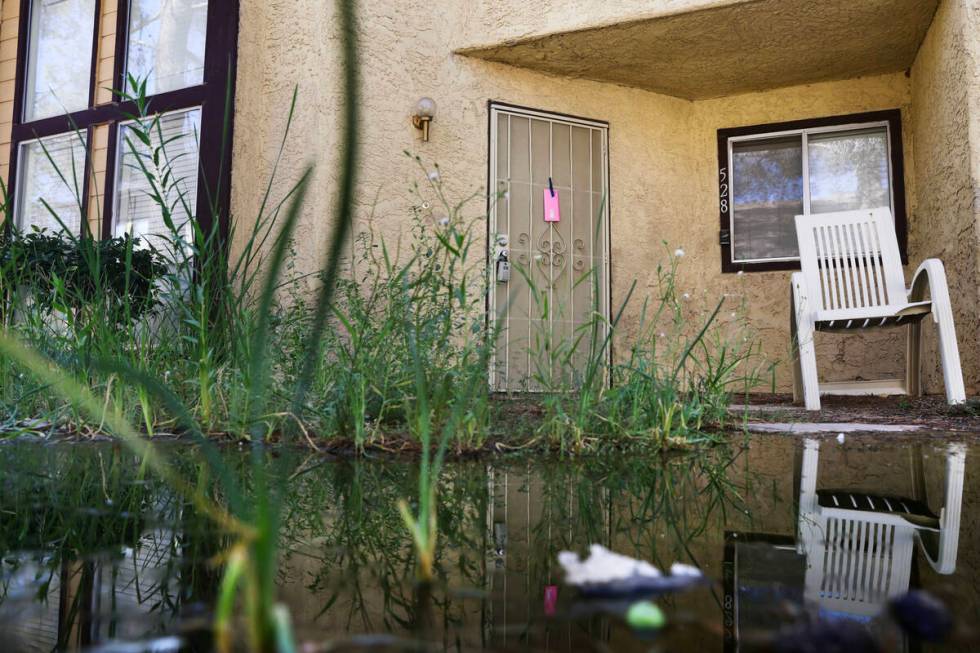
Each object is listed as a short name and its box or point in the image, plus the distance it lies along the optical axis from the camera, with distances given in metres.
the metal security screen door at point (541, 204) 5.20
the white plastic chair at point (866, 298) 3.34
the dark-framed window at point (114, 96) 4.82
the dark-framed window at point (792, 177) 5.57
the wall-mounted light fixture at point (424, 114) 4.78
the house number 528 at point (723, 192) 5.90
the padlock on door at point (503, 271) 5.05
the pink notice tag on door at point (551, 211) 5.38
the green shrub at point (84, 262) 3.76
